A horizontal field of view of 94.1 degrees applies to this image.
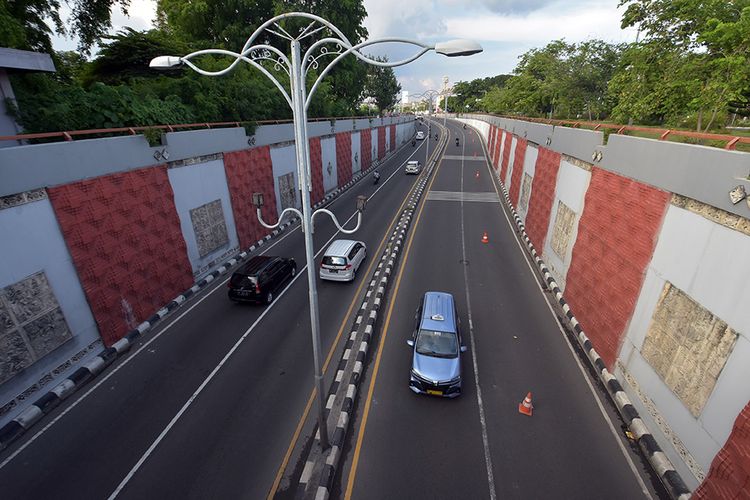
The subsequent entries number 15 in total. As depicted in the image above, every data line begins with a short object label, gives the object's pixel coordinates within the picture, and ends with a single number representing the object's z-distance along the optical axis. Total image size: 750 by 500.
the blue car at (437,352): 10.27
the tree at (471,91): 136.38
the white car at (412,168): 43.66
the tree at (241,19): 34.44
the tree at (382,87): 82.78
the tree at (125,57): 21.92
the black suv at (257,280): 14.85
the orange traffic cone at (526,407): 9.99
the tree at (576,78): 29.50
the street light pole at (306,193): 6.48
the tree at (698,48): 11.91
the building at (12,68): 12.21
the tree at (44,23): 13.34
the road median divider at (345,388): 8.24
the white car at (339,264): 16.83
